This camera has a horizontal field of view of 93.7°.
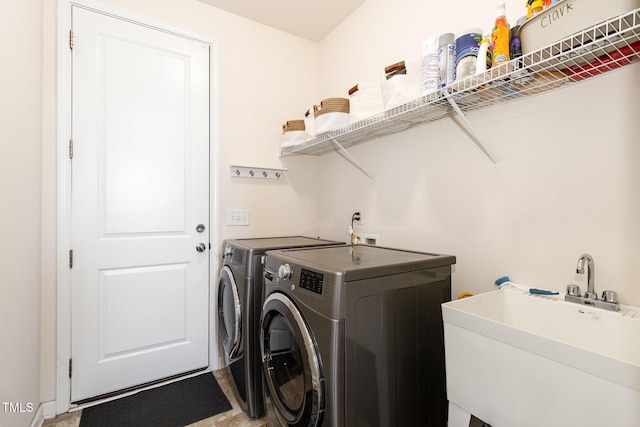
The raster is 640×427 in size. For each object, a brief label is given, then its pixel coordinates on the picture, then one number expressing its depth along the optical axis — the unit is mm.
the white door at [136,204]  1818
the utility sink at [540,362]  676
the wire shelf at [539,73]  838
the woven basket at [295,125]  2293
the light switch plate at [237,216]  2279
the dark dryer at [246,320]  1599
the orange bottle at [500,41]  1038
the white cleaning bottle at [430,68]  1255
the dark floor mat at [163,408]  1635
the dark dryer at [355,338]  997
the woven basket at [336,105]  1820
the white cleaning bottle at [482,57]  1089
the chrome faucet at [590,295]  979
